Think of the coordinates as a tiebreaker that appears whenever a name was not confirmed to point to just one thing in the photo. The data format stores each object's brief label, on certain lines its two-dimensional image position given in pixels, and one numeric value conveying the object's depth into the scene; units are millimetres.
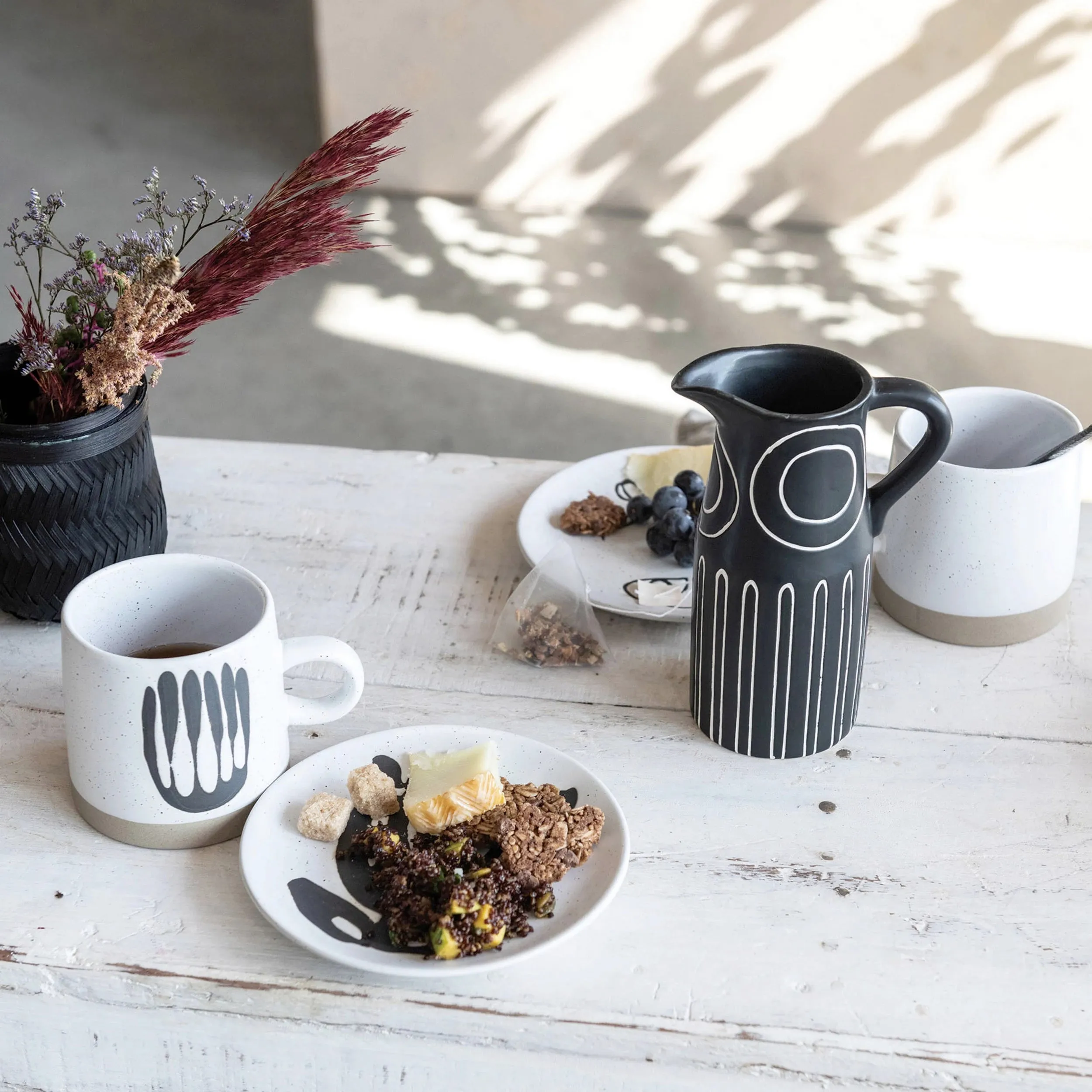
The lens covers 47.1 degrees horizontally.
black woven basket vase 947
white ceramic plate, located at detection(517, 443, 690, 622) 1061
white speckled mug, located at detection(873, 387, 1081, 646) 942
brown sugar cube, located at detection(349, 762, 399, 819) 830
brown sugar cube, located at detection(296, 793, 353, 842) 805
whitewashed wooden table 721
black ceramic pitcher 785
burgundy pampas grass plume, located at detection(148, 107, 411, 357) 903
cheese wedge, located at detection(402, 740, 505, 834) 810
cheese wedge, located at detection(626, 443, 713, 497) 1214
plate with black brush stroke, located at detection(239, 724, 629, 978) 726
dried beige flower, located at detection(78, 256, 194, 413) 863
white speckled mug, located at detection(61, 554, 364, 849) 764
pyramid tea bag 1007
